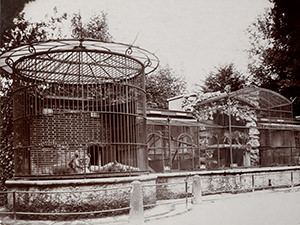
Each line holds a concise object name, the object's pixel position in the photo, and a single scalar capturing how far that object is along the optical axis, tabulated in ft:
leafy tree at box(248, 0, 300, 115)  32.17
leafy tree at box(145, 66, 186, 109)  103.76
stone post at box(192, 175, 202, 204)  36.19
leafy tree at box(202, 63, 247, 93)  100.58
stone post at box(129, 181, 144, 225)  26.07
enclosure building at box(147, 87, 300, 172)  50.39
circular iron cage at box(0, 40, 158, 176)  31.40
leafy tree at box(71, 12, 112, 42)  78.33
